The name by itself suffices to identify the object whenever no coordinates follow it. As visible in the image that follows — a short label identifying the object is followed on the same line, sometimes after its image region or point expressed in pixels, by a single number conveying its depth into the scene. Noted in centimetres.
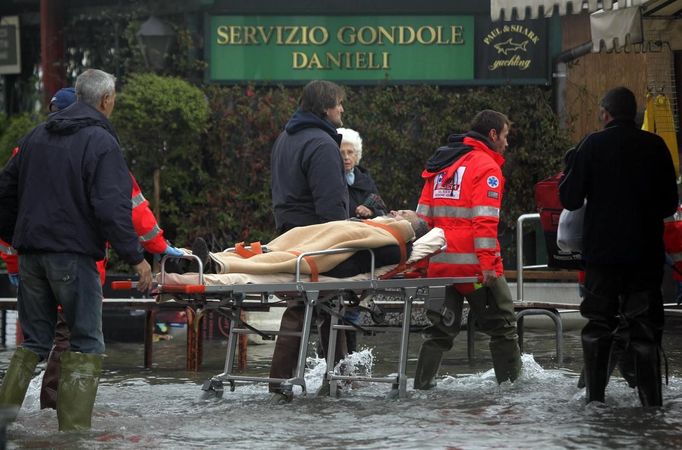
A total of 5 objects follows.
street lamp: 3372
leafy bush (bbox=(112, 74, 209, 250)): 3175
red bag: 1855
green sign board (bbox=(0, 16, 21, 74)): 3897
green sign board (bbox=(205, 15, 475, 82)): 3369
